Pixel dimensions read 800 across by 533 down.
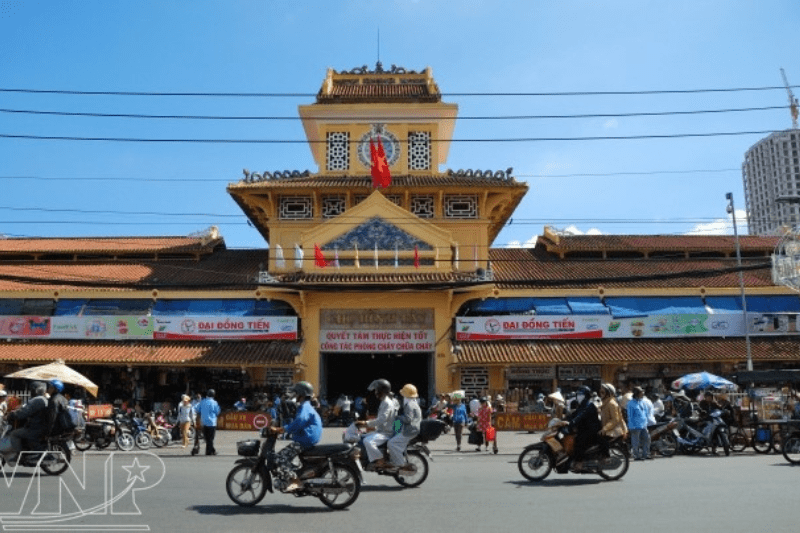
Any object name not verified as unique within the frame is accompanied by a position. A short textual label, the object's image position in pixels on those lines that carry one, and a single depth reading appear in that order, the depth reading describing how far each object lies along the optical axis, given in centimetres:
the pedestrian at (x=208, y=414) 1692
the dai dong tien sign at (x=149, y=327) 2670
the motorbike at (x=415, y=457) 1089
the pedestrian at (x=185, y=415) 1933
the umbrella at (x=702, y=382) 2175
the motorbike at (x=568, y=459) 1161
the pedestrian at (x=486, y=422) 1795
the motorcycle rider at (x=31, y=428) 1190
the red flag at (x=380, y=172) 2772
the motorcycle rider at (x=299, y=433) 925
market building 2623
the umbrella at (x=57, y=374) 2003
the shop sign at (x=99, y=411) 2050
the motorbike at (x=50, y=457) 1198
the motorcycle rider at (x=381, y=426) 1078
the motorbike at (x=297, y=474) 920
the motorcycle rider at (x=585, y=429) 1156
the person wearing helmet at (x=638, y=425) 1563
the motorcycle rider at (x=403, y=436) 1088
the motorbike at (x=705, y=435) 1667
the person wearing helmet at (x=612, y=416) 1181
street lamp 2482
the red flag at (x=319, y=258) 2673
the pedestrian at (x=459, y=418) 1884
